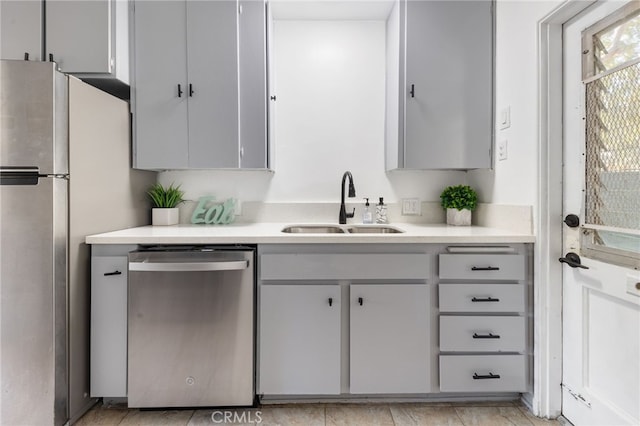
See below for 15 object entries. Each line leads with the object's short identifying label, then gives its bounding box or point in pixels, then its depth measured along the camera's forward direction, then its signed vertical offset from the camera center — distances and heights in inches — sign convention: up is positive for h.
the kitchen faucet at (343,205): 81.6 +1.3
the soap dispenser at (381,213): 89.0 -0.8
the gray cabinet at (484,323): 63.4 -21.6
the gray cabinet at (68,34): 69.8 +37.1
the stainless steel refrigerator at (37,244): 54.6 -5.7
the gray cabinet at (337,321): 62.9 -21.0
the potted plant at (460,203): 82.6 +1.7
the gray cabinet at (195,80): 76.0 +29.9
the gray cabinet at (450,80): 76.5 +30.0
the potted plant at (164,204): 84.7 +1.5
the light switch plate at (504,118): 71.3 +20.1
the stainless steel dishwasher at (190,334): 61.1 -22.9
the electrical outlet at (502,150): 72.8 +13.3
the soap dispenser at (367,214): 89.1 -1.1
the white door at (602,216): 48.7 -0.9
